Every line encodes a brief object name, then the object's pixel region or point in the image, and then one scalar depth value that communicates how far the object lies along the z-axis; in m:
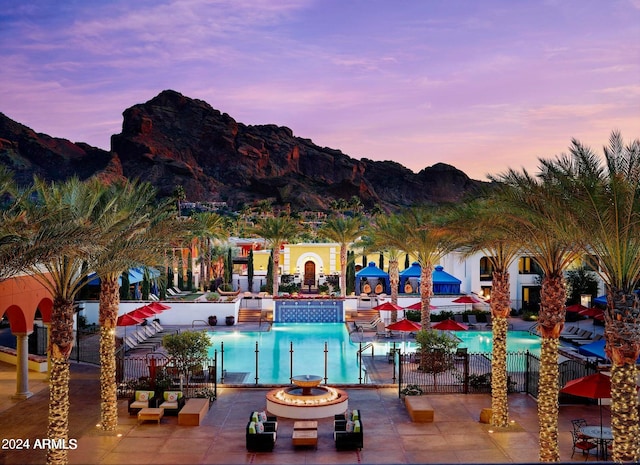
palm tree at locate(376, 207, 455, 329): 26.80
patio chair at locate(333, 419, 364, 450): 14.56
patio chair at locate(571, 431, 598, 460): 13.94
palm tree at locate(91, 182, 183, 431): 13.86
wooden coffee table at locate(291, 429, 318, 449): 14.70
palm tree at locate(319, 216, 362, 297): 43.06
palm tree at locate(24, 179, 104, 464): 12.36
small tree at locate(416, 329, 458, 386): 21.14
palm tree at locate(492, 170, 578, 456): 12.48
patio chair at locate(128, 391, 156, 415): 17.45
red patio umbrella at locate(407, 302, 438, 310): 32.10
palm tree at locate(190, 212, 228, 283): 47.81
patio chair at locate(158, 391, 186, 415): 17.42
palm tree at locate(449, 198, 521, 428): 15.76
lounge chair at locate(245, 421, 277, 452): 14.48
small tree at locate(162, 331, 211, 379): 20.59
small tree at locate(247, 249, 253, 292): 48.94
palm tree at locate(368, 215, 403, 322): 31.84
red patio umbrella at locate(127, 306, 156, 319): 28.88
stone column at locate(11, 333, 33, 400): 19.47
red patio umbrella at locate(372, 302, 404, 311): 32.81
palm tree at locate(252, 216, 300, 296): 43.03
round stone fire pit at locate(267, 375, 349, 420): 17.30
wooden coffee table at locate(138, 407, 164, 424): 16.64
